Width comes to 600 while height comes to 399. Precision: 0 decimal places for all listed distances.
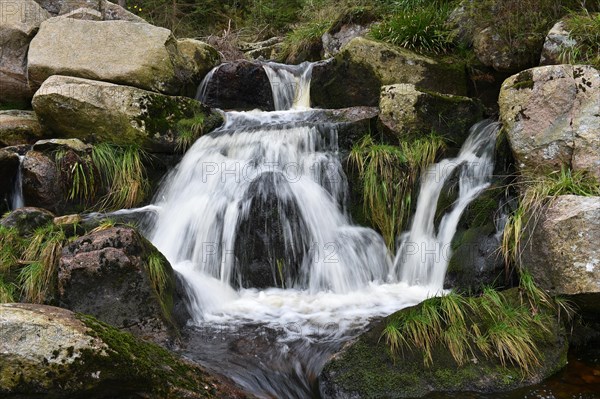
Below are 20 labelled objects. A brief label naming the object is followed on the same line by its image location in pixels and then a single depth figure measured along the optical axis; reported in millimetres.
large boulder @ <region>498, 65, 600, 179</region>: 4977
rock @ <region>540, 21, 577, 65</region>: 6031
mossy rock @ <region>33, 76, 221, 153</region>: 7199
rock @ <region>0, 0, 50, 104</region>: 8758
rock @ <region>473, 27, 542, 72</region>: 6848
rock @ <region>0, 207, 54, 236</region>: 5637
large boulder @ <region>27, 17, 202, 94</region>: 7934
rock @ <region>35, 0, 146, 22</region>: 9913
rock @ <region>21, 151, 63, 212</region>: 6566
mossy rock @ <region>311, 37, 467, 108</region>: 7891
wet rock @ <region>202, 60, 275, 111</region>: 9000
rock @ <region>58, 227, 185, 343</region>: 4387
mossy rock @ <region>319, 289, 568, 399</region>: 3633
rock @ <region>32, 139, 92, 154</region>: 6797
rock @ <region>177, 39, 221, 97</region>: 8891
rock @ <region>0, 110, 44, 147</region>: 7594
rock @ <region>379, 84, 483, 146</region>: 6520
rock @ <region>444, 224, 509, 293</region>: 4828
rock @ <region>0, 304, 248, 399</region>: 2723
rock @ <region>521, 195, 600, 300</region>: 4090
